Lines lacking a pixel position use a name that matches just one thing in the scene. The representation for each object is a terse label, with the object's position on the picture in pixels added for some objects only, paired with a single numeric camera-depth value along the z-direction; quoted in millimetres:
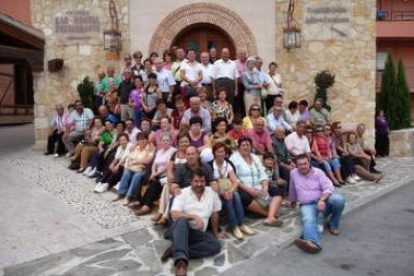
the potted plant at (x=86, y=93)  10250
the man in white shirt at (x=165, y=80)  8523
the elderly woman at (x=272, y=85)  8992
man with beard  4762
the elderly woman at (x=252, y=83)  8695
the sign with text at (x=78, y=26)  10594
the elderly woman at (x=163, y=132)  6883
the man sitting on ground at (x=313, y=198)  5480
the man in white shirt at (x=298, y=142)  7656
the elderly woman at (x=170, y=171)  5673
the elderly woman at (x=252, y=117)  7504
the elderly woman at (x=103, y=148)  7930
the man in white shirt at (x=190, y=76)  8445
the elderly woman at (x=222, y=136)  6785
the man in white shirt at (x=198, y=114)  7391
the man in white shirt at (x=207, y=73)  8602
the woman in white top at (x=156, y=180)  6168
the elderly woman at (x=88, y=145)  8352
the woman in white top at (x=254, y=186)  5895
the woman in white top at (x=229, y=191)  5527
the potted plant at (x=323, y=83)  10258
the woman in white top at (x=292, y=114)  8727
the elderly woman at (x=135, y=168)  6555
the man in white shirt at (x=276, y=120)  8133
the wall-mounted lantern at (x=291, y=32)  10109
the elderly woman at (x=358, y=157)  8758
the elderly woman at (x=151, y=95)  8266
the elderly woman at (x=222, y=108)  7883
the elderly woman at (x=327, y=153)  8094
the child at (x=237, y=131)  7191
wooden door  10930
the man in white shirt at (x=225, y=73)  8462
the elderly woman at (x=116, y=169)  7120
